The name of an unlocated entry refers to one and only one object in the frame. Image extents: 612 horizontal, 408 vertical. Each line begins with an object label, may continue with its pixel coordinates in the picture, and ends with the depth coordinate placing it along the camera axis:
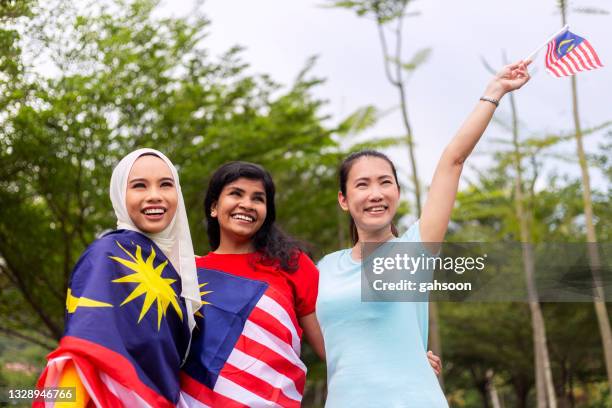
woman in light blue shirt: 2.54
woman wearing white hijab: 2.66
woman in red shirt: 3.07
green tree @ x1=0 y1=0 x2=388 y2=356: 8.94
